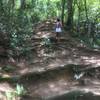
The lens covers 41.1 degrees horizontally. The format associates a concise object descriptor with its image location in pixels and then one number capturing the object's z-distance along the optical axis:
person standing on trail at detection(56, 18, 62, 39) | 7.43
